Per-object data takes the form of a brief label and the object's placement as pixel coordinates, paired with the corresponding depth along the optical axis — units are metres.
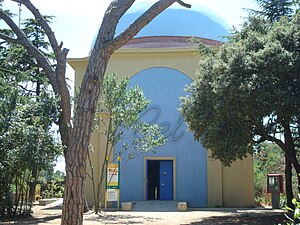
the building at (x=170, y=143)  25.58
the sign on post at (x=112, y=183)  21.30
